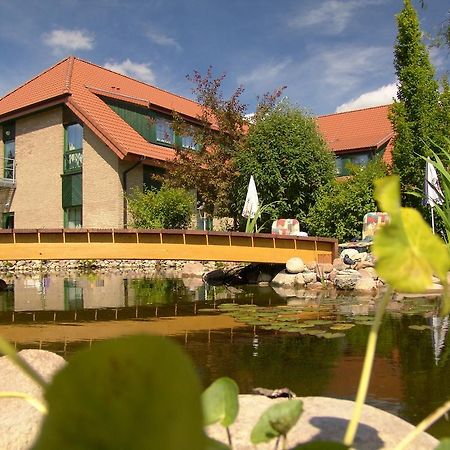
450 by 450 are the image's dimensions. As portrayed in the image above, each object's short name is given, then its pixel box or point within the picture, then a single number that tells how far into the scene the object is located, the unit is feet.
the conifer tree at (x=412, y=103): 55.36
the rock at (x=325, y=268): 42.70
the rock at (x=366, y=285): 36.91
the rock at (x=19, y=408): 6.98
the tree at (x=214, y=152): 64.59
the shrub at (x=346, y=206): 54.54
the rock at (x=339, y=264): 42.09
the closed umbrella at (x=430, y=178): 43.38
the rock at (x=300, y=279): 42.68
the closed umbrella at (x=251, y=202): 55.36
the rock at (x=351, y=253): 42.85
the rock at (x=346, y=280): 38.11
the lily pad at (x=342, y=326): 21.36
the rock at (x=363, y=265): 41.35
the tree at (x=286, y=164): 60.18
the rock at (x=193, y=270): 59.36
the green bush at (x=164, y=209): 64.03
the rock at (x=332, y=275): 40.77
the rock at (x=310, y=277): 42.24
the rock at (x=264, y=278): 48.14
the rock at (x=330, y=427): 5.20
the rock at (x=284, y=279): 43.34
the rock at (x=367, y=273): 38.83
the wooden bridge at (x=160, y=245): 39.14
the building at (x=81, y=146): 70.69
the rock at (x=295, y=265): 43.50
